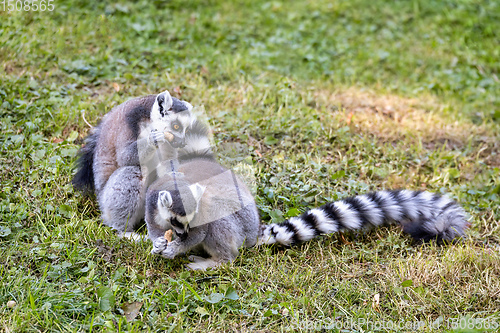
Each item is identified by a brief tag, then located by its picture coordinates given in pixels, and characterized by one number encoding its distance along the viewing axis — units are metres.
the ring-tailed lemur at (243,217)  6.35
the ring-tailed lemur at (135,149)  6.84
